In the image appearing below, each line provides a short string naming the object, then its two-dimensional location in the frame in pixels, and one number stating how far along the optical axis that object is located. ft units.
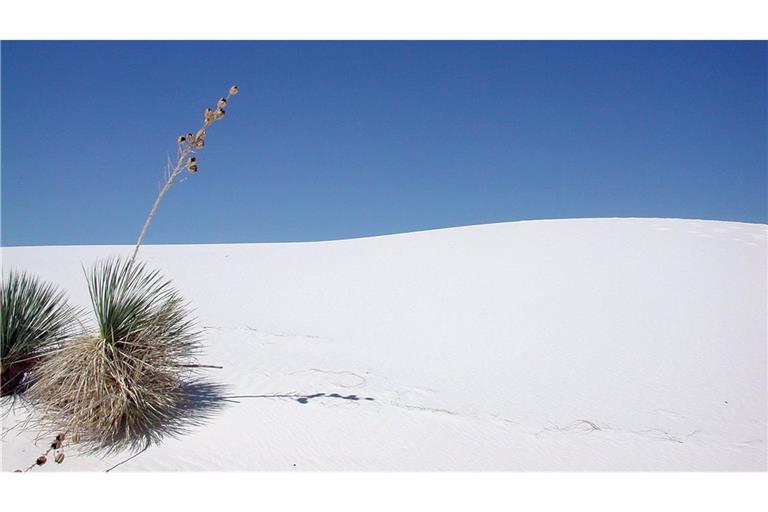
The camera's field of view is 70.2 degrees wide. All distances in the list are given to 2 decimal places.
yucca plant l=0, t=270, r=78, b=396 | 15.87
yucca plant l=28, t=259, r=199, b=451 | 13.62
